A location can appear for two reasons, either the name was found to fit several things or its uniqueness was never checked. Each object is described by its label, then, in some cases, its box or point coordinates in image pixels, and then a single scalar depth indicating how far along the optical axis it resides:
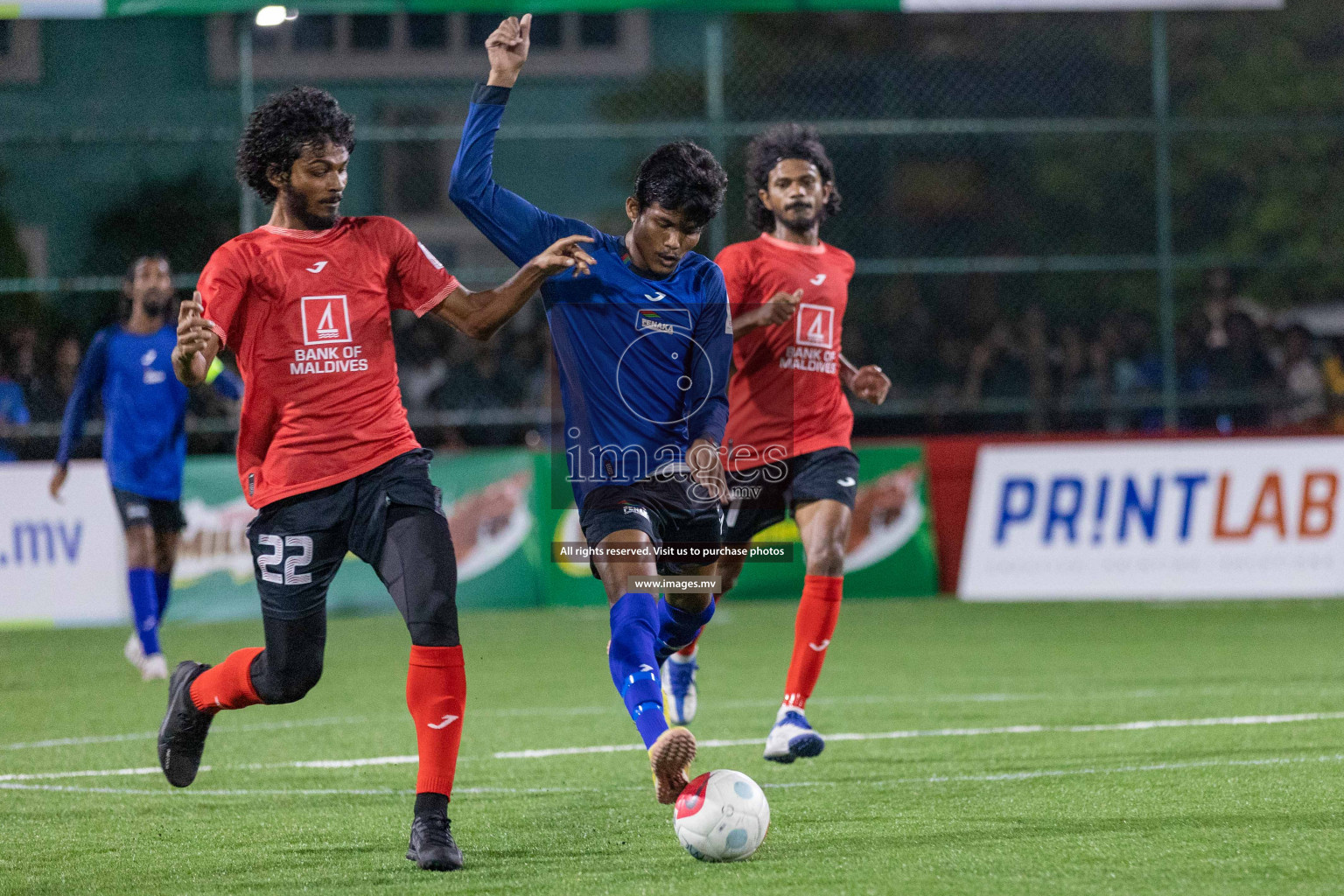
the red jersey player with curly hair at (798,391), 14.20
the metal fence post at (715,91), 31.00
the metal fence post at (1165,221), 30.98
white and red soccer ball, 9.45
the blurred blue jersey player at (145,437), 20.31
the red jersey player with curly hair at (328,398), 10.14
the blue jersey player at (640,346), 10.99
